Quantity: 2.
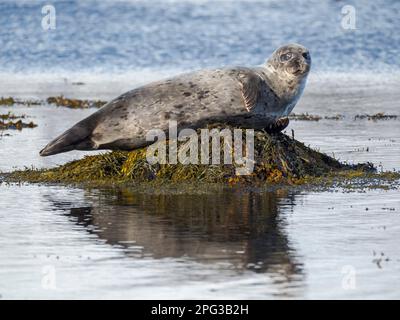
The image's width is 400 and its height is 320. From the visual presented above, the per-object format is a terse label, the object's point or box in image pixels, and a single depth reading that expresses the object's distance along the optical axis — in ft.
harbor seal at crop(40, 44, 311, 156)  45.14
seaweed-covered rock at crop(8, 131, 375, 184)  42.27
